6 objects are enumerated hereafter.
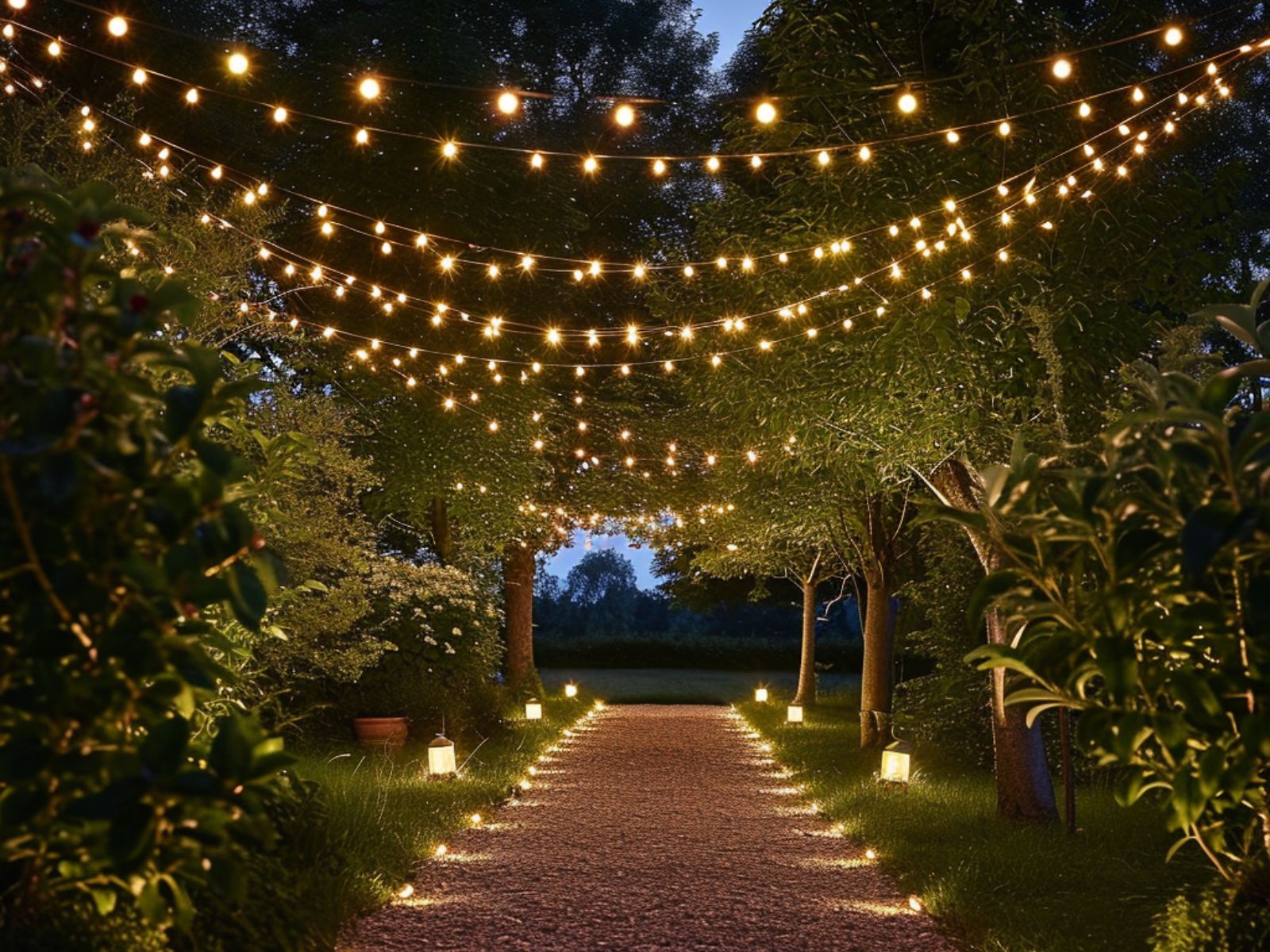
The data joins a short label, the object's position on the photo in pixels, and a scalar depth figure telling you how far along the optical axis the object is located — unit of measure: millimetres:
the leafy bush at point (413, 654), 13781
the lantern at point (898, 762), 9477
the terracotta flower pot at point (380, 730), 13477
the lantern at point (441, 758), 9867
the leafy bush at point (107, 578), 2588
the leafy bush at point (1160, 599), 3246
